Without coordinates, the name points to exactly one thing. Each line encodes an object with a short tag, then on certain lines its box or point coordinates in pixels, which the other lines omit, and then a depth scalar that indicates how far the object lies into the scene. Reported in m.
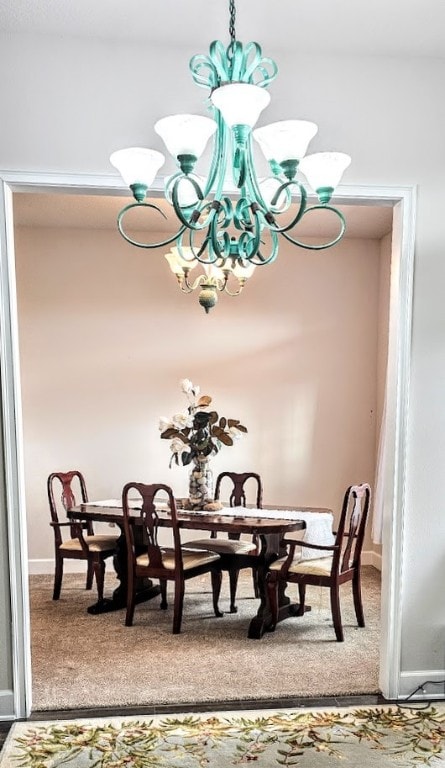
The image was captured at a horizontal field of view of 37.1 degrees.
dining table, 4.05
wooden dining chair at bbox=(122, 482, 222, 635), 4.10
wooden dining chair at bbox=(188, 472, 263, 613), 4.47
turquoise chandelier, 1.89
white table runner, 4.20
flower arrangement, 4.38
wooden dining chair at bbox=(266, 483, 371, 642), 3.96
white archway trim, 2.96
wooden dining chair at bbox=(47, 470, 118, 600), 4.60
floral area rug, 2.66
